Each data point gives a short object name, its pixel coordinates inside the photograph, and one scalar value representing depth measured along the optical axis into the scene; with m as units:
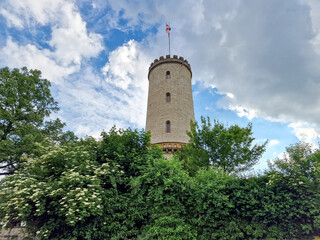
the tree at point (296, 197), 8.16
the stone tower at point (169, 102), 22.89
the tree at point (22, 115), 15.08
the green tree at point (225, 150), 16.38
